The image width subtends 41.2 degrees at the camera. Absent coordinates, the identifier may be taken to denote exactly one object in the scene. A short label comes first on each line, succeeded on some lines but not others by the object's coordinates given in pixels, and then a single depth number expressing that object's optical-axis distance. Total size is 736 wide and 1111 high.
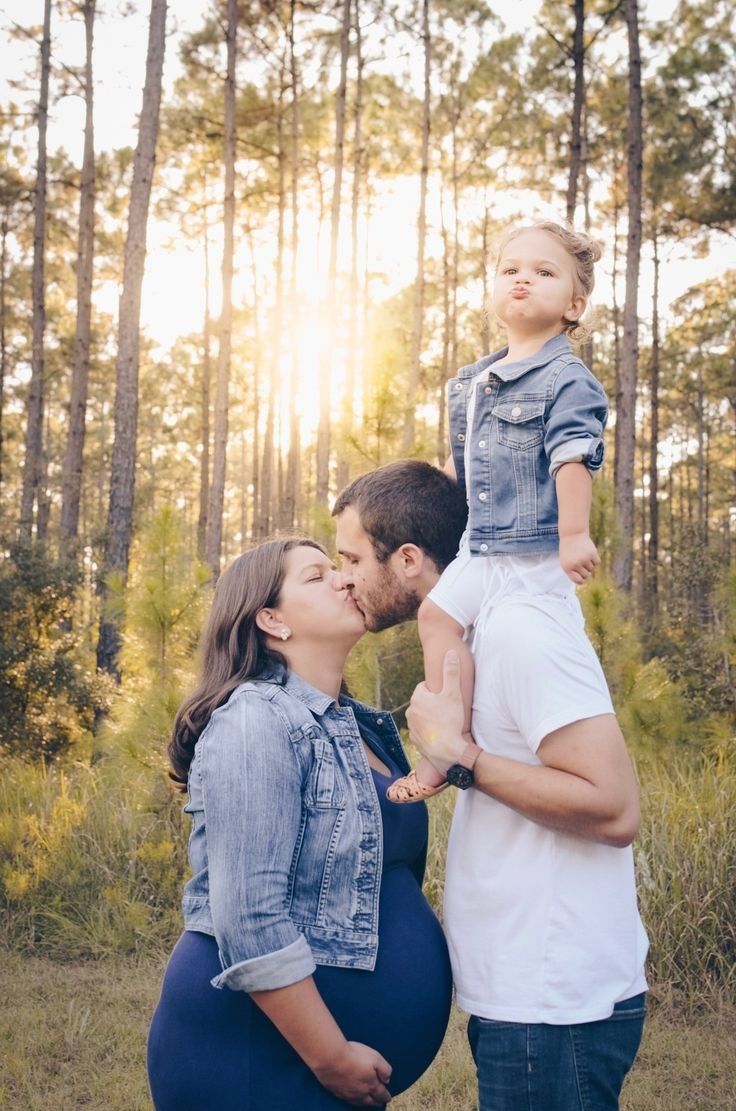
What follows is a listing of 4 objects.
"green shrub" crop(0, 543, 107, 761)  8.38
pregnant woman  1.71
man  1.66
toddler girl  2.01
